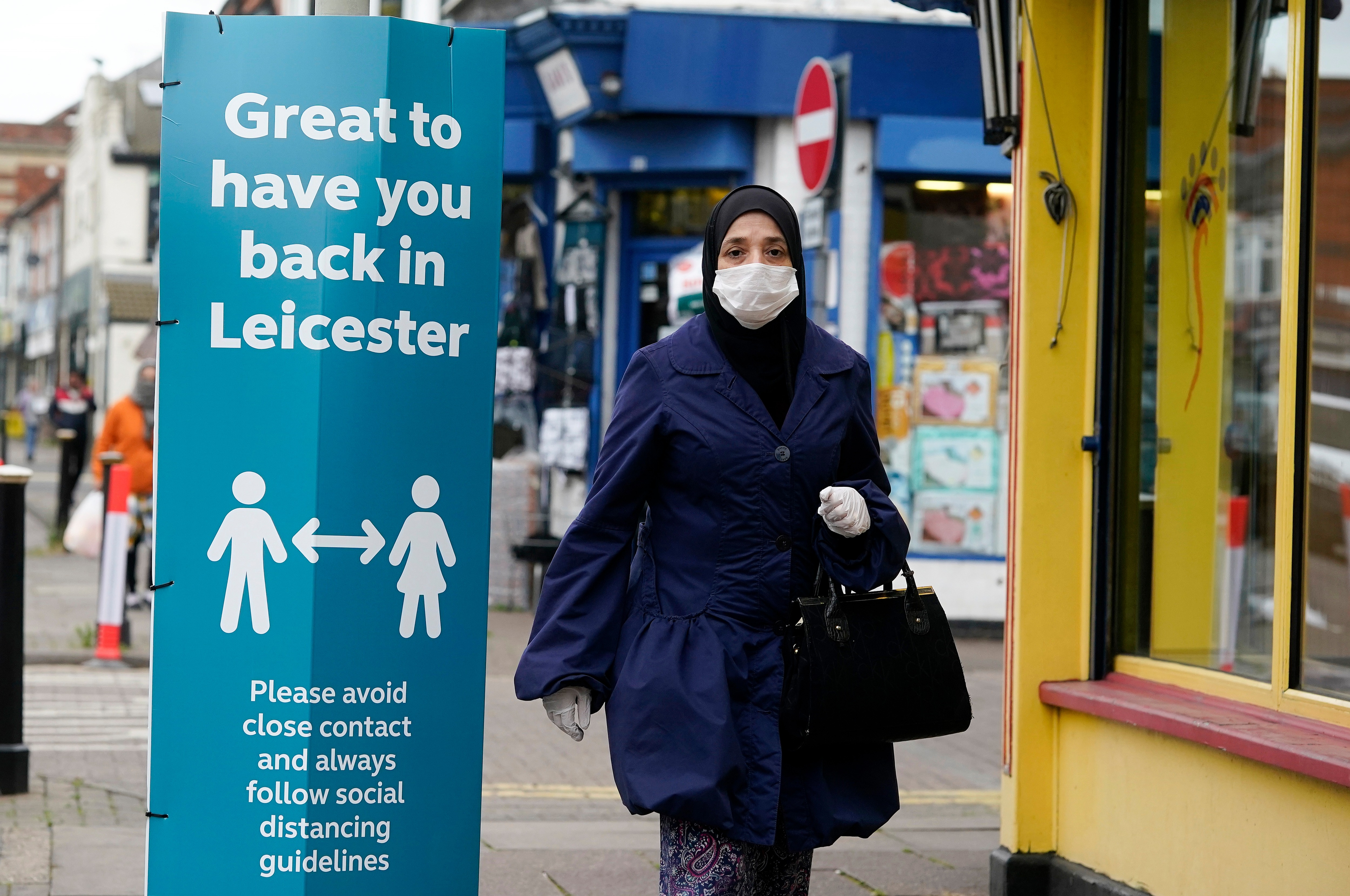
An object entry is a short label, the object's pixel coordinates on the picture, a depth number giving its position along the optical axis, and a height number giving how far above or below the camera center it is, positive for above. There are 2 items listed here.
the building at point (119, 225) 43.41 +5.95
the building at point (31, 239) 63.12 +8.41
